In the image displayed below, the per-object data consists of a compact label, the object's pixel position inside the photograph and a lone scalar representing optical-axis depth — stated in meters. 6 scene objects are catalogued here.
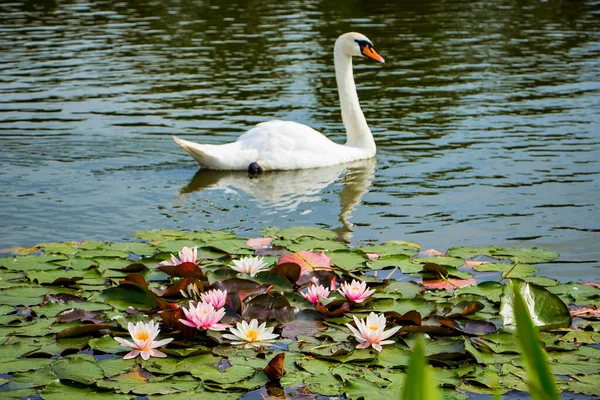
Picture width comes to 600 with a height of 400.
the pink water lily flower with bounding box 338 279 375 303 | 9.05
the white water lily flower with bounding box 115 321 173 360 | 7.91
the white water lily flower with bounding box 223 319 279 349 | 8.23
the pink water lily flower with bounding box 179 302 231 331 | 8.28
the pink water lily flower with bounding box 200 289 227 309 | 8.70
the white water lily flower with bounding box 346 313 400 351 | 8.11
